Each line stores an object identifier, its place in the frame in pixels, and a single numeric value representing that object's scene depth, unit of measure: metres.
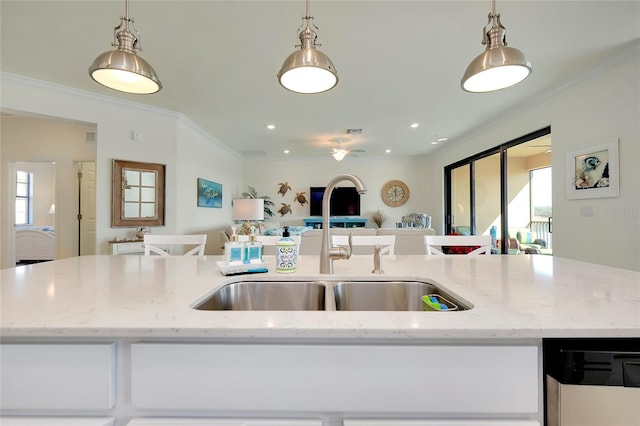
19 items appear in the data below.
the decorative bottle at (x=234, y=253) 1.17
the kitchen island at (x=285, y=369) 0.61
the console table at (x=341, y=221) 7.39
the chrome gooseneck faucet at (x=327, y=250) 1.17
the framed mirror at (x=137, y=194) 3.62
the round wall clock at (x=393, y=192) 7.45
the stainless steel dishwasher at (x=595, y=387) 0.59
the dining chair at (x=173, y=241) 1.92
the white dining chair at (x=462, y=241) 1.91
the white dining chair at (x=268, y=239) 1.34
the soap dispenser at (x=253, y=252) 1.20
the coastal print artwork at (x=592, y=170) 2.77
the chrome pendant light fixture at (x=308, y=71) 1.23
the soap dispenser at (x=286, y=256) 1.16
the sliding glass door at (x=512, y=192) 4.00
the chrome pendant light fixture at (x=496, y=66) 1.24
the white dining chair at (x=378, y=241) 1.91
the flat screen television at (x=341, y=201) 7.39
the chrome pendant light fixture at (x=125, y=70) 1.25
